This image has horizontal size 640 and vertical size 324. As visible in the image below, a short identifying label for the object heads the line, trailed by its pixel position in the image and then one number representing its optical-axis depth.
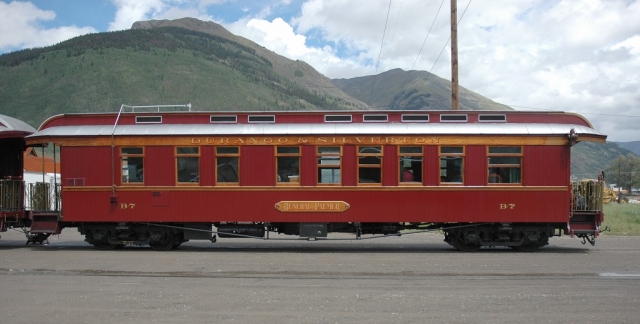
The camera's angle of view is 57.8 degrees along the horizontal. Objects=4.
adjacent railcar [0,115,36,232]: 17.16
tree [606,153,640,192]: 116.88
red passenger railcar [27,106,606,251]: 15.84
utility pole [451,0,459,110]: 20.02
